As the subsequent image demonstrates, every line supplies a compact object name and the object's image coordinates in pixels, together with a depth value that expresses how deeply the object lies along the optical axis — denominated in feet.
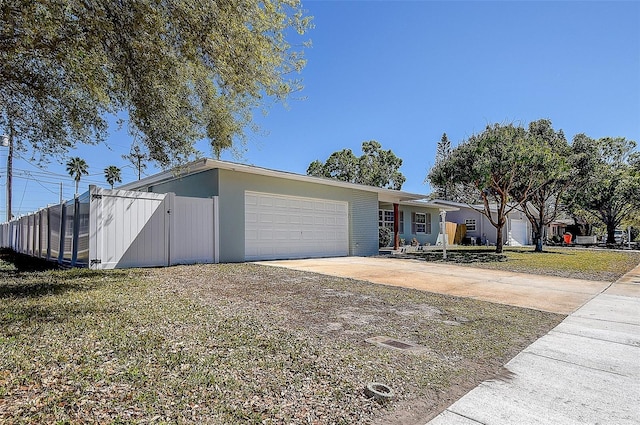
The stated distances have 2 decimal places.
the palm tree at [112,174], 141.69
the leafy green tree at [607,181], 64.90
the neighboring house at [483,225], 90.38
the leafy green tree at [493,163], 48.88
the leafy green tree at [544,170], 50.90
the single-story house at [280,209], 38.37
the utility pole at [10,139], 23.00
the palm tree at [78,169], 135.64
